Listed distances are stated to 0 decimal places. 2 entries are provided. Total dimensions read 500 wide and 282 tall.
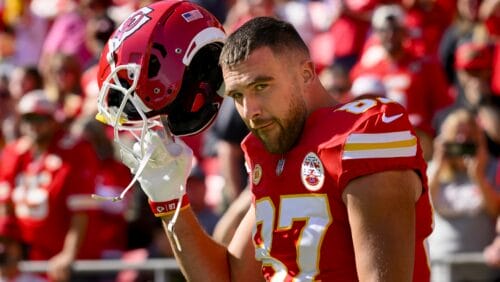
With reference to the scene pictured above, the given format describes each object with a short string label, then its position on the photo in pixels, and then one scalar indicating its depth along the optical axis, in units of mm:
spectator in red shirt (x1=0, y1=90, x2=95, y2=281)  14164
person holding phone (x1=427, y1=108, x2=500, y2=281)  12250
